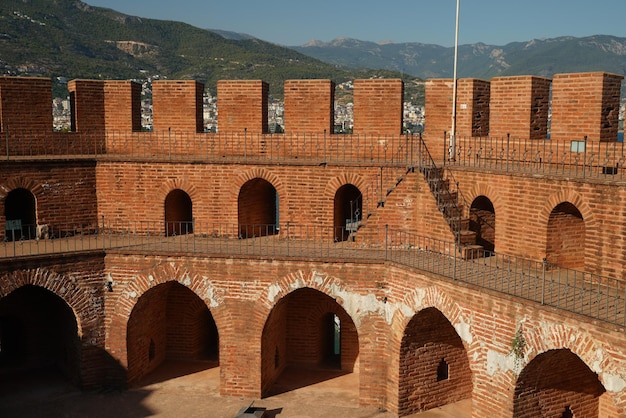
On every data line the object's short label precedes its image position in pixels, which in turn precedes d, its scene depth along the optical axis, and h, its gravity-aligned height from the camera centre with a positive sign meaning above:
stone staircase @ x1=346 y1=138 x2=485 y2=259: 15.25 -1.37
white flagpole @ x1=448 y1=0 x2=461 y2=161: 16.39 +0.45
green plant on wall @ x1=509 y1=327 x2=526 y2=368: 12.03 -3.64
